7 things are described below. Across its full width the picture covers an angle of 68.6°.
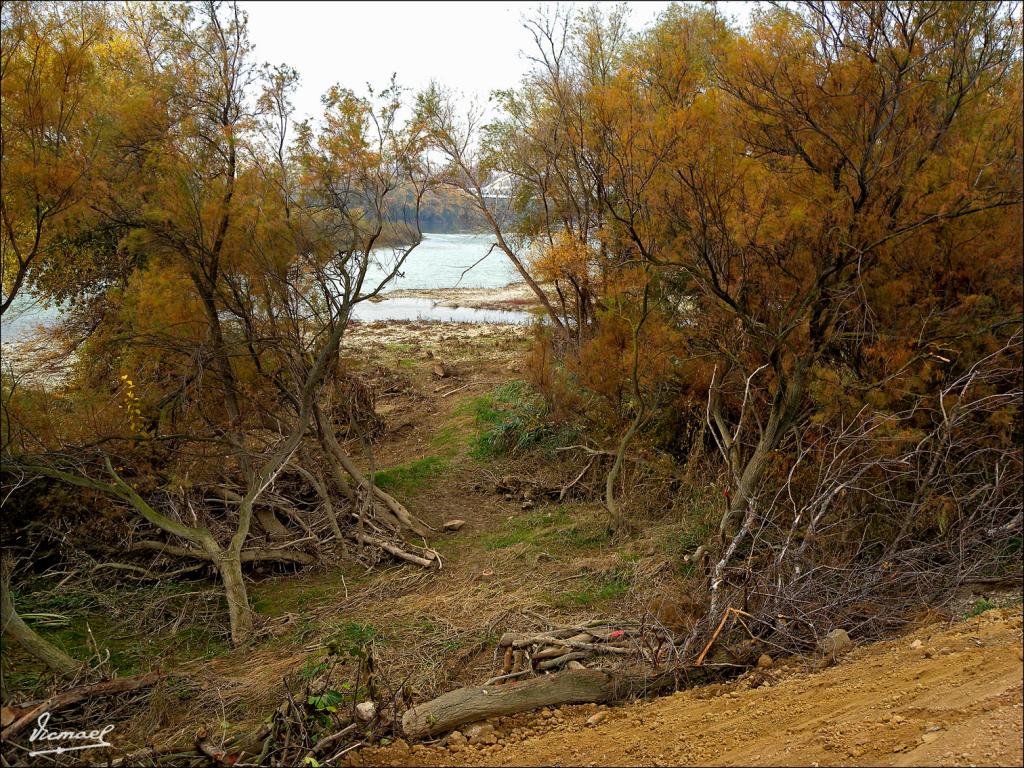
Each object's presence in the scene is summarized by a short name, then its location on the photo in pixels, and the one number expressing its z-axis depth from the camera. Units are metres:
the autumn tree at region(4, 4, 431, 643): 7.61
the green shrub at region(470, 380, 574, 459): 11.48
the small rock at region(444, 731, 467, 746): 4.27
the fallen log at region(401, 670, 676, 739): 4.42
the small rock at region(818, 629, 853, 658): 4.86
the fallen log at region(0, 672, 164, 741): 4.09
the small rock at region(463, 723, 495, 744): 4.33
